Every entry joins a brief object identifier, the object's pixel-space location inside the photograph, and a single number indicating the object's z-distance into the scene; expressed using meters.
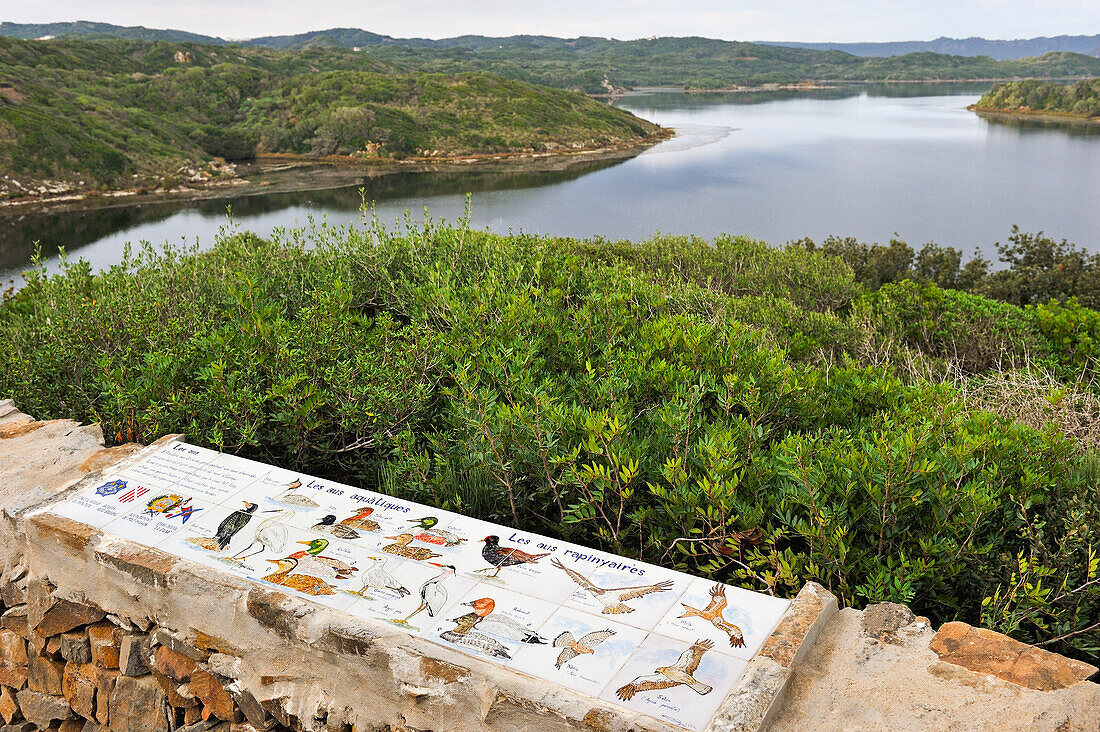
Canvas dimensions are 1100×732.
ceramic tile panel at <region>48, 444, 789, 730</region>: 2.25
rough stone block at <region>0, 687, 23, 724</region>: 3.59
